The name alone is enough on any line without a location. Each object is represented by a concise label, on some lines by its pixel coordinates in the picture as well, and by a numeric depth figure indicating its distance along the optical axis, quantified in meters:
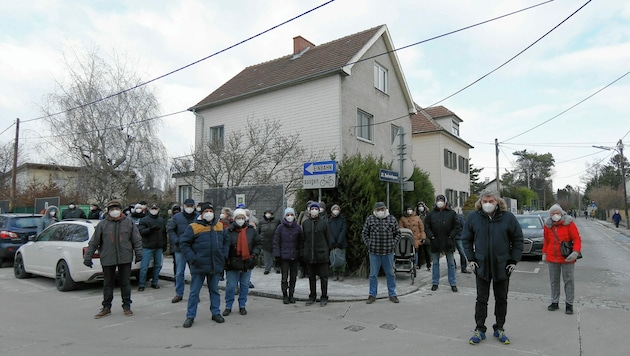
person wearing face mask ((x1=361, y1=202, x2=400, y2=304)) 7.82
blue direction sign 9.70
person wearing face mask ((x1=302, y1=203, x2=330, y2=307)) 7.76
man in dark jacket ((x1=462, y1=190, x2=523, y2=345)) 5.25
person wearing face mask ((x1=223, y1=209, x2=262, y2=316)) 6.94
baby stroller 9.40
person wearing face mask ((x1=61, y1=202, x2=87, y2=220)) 14.18
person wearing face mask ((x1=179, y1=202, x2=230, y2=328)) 6.37
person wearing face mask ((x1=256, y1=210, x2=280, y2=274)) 11.09
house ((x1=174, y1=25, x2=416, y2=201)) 18.20
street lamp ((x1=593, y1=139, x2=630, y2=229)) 33.22
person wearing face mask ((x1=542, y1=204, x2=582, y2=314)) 6.80
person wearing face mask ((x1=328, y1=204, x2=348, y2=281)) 9.12
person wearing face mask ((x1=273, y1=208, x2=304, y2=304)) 7.82
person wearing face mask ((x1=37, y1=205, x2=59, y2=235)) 12.93
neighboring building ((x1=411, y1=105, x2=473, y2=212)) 27.60
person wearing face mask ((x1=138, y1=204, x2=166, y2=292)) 9.22
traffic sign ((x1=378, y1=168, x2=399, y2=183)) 9.69
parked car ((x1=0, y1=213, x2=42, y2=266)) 12.59
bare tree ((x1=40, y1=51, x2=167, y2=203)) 20.03
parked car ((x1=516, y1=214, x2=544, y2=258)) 13.58
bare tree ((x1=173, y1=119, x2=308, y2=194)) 16.62
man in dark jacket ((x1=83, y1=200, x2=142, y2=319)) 7.01
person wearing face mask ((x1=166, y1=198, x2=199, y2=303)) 8.18
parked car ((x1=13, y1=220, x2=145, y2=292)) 8.72
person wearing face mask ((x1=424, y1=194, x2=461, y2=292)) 8.87
